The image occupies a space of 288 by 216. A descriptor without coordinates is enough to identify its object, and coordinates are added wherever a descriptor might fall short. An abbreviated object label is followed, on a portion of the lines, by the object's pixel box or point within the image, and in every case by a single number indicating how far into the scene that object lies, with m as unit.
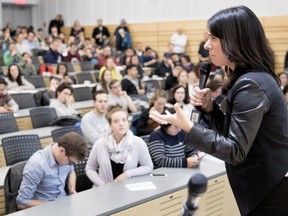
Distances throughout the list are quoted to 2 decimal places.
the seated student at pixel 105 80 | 7.55
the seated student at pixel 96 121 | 5.11
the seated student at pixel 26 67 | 10.09
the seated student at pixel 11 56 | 10.84
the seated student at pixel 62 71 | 9.52
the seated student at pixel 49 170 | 3.20
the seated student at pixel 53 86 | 7.87
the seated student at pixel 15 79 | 8.55
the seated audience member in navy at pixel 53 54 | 11.98
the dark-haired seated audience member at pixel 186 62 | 11.71
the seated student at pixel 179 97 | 6.39
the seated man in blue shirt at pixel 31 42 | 13.13
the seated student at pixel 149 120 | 5.54
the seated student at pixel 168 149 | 3.84
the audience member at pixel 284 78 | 8.04
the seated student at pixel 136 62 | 10.32
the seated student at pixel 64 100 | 6.41
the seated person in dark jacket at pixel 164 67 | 11.72
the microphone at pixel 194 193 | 0.98
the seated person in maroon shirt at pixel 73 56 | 12.43
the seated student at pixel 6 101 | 6.86
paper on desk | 3.20
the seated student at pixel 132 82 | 8.46
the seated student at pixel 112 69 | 9.58
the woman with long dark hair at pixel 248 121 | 1.40
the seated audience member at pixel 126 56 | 12.29
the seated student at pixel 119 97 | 6.93
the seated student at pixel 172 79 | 9.53
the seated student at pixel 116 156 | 3.69
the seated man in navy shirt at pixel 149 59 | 13.06
